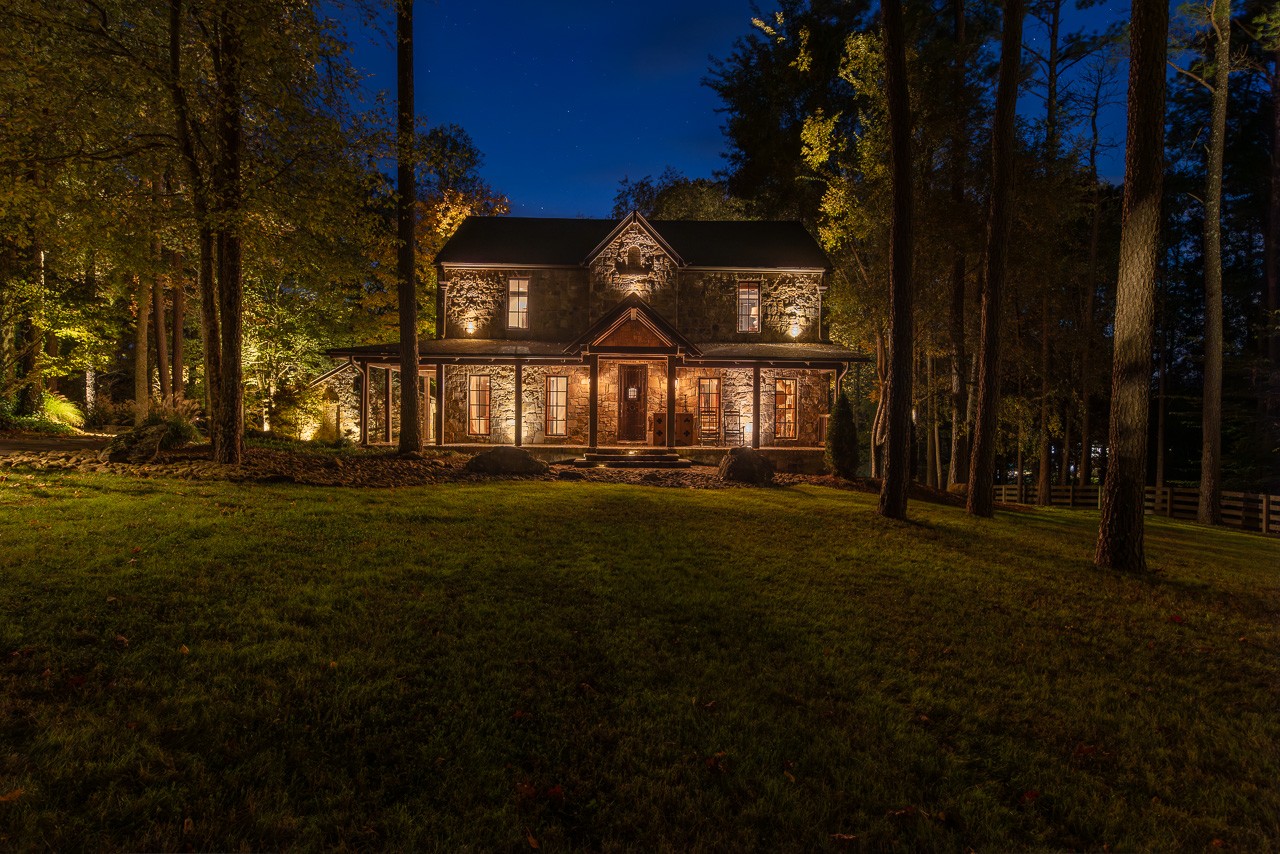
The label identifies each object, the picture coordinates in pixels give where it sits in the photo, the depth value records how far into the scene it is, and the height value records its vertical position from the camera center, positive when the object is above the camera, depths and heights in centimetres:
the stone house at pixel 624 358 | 2027 +224
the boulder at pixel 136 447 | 1108 -76
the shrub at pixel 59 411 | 1744 -13
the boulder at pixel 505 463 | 1366 -122
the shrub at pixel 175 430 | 1233 -47
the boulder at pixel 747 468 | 1440 -133
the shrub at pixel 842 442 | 1625 -76
